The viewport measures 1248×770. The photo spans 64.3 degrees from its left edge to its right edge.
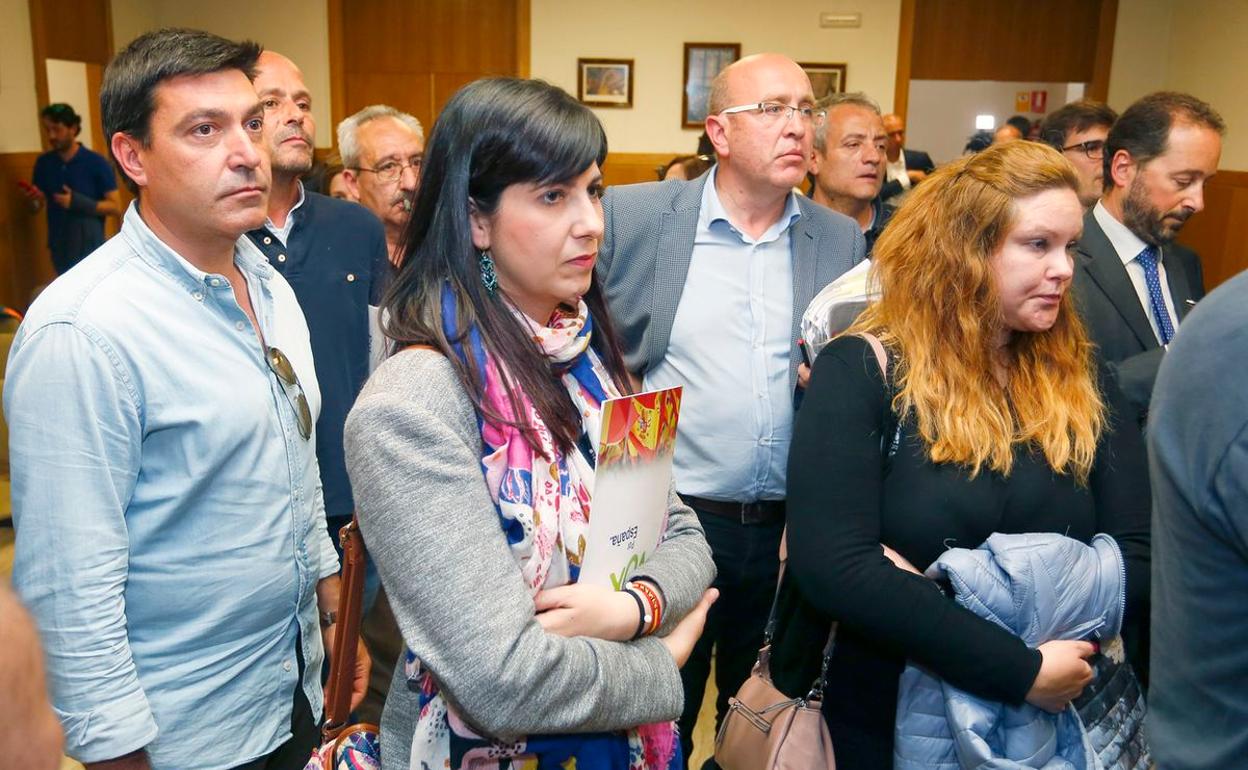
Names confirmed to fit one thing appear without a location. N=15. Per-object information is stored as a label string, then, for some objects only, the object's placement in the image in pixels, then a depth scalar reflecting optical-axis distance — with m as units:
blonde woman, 1.61
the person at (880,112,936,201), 5.64
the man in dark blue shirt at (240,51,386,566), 2.34
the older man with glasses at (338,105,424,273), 3.40
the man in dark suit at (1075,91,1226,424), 2.58
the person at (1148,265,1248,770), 0.95
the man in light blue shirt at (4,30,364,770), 1.30
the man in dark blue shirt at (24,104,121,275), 7.88
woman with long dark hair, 1.13
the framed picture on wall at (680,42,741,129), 9.33
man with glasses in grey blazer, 2.40
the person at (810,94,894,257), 3.73
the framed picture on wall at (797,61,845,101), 9.27
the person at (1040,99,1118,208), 4.04
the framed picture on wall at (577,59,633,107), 9.38
